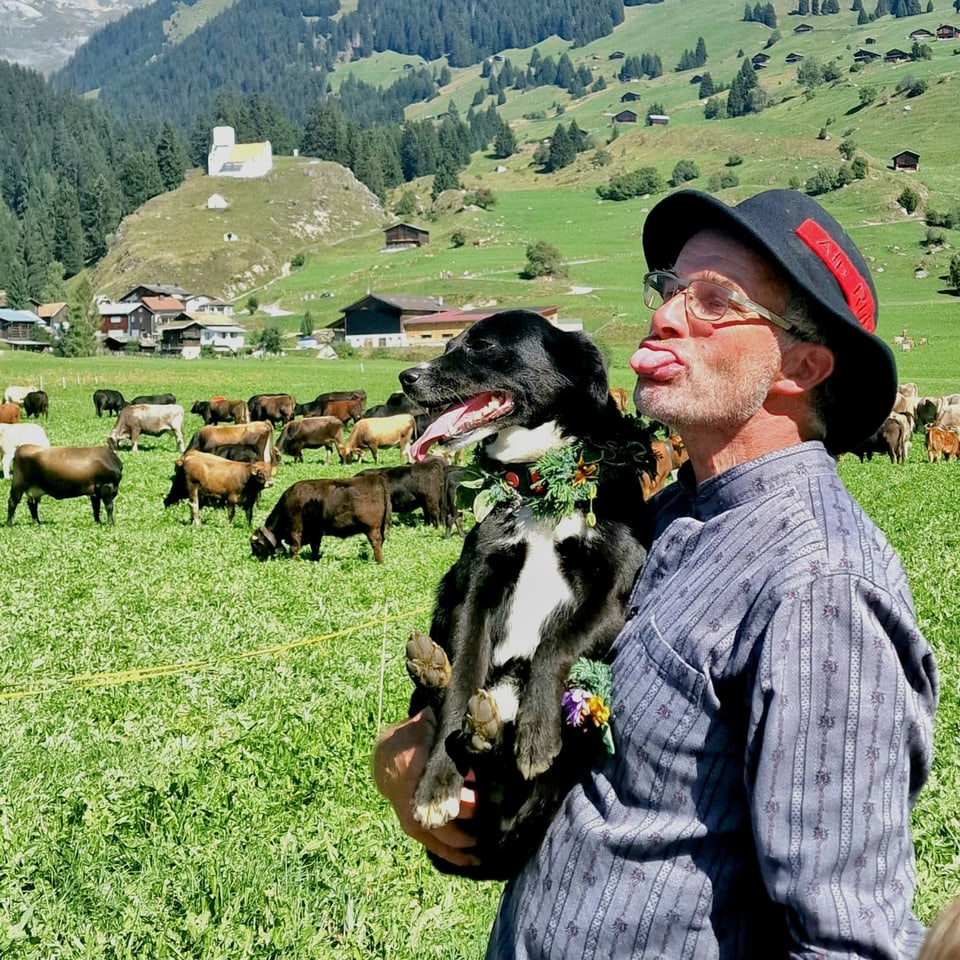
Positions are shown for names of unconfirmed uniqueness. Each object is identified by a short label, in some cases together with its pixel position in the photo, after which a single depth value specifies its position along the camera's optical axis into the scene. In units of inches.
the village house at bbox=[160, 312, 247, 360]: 4306.1
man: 76.5
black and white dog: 105.3
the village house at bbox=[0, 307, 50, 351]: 4458.7
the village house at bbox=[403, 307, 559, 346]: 3641.7
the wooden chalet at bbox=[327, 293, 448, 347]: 3892.7
